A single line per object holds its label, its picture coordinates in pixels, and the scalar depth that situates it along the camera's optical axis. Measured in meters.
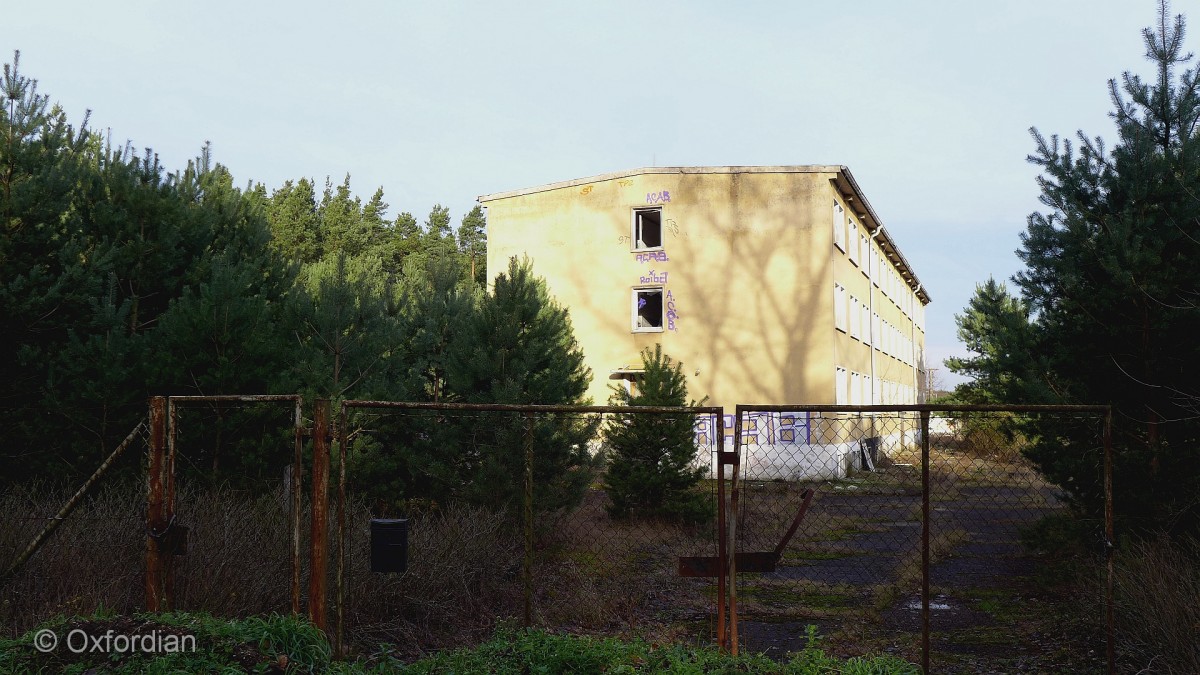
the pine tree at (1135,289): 8.34
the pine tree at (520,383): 11.55
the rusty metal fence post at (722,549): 6.67
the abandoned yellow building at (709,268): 25.47
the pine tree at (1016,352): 10.10
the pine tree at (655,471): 14.09
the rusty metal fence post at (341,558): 6.47
